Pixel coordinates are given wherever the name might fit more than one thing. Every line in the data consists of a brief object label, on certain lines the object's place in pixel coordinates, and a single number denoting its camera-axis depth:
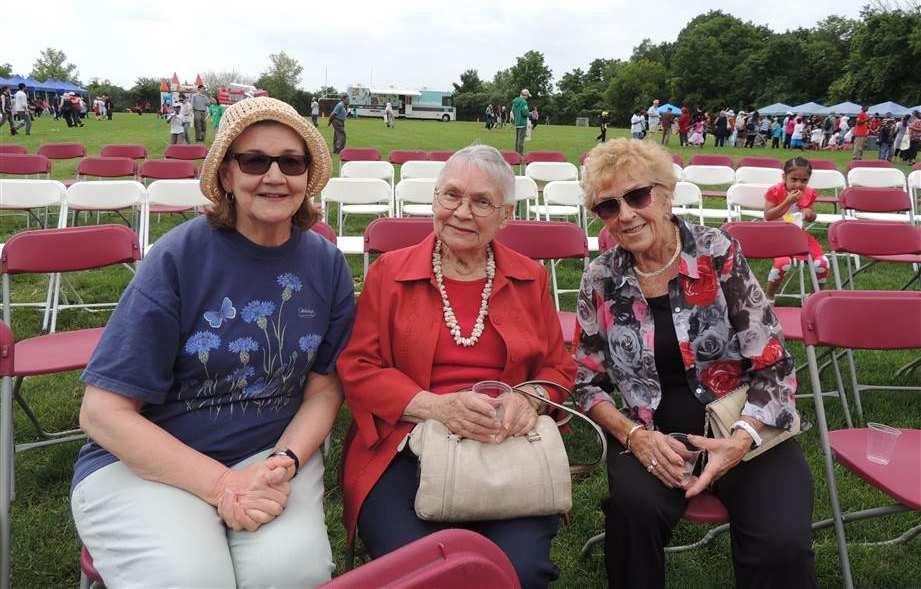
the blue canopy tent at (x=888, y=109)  40.67
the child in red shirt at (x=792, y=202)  5.80
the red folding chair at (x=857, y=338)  2.39
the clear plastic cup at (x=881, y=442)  2.47
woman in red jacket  2.03
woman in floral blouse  2.15
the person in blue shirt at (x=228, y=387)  1.71
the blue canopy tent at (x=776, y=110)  47.09
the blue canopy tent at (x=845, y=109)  43.88
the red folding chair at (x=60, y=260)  3.28
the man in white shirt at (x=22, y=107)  27.36
